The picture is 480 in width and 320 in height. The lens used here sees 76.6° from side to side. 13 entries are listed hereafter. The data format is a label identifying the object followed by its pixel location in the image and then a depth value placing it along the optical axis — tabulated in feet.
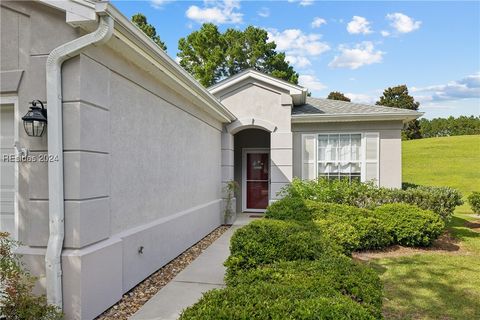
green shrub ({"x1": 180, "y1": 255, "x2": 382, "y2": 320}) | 8.25
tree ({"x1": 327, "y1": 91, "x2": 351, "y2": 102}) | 133.18
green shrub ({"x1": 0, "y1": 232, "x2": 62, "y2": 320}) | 10.53
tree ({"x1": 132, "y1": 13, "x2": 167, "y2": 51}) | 83.71
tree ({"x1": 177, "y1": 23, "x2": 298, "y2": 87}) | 94.17
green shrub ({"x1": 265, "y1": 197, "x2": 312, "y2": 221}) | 22.44
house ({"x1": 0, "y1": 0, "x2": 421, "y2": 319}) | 11.55
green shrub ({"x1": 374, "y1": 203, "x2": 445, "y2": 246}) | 24.13
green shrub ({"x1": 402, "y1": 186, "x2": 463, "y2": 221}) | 28.58
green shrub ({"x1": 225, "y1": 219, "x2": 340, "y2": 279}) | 14.58
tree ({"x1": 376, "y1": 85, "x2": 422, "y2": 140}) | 144.97
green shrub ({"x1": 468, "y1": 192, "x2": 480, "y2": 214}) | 33.27
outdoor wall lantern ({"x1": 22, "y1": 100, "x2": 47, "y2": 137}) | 11.45
